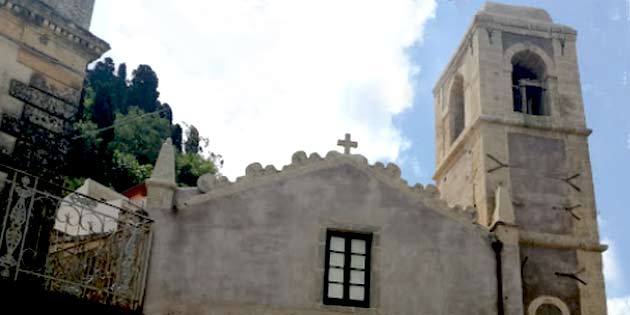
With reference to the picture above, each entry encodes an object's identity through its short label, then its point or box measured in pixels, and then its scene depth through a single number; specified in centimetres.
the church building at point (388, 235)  1424
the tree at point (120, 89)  6769
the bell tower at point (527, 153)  1630
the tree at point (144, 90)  6988
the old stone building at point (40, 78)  932
